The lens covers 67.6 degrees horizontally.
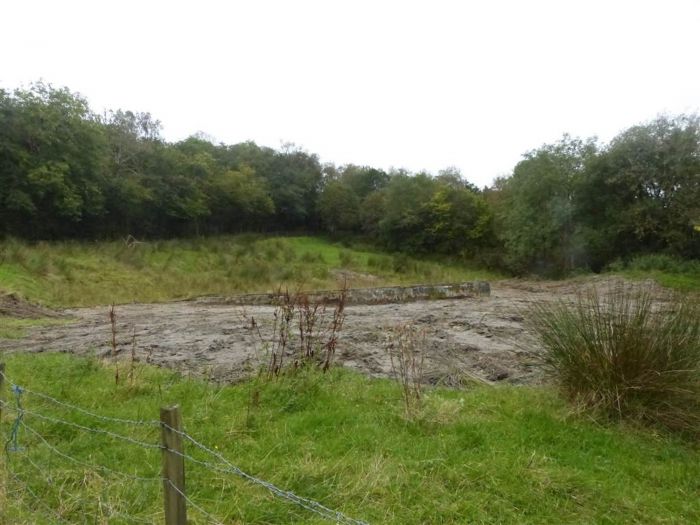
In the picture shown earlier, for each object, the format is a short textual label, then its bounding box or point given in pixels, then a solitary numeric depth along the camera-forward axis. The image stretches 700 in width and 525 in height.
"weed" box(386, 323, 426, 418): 4.71
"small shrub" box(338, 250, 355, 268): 30.41
